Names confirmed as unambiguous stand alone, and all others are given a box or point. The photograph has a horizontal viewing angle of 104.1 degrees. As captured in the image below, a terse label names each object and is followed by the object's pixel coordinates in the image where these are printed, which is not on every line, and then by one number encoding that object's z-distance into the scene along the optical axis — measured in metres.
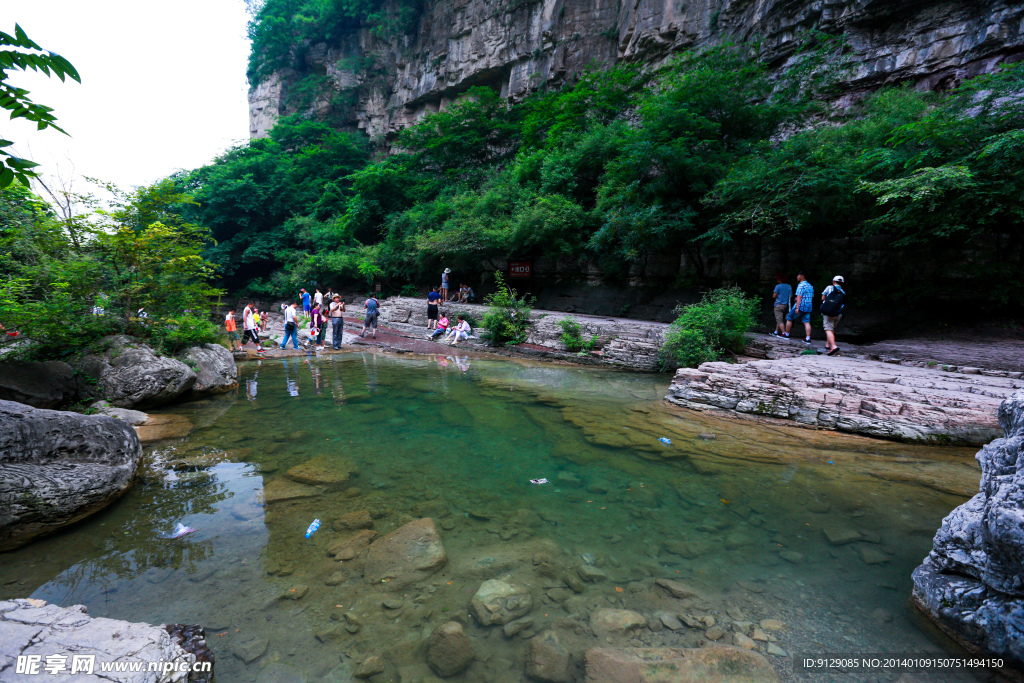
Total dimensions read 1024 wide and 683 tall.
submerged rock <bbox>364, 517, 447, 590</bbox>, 3.03
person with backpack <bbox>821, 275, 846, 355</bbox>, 8.98
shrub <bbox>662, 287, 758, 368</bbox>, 9.94
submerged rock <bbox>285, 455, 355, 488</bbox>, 4.46
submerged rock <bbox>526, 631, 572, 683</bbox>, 2.27
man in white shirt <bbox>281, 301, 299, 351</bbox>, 13.52
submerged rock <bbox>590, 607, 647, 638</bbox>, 2.55
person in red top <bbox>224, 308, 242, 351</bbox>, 12.80
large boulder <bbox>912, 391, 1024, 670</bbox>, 2.16
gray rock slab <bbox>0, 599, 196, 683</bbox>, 1.86
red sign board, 19.12
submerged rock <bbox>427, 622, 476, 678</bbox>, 2.31
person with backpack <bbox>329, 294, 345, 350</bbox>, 13.91
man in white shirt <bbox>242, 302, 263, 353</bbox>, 13.94
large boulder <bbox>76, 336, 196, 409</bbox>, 6.79
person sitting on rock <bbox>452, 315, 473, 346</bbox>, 15.24
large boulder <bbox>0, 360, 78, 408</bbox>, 5.83
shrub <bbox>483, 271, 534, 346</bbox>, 14.33
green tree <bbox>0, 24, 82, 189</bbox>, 1.64
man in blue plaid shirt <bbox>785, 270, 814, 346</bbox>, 10.25
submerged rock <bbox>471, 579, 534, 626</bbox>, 2.66
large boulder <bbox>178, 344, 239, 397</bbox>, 8.27
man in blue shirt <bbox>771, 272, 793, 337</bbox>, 11.49
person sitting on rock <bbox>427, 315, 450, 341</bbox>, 16.12
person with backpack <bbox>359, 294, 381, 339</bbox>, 15.94
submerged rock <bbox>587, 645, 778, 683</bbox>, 2.17
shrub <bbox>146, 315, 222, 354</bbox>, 8.29
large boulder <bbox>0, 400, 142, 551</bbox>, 3.34
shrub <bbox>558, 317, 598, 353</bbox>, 12.52
